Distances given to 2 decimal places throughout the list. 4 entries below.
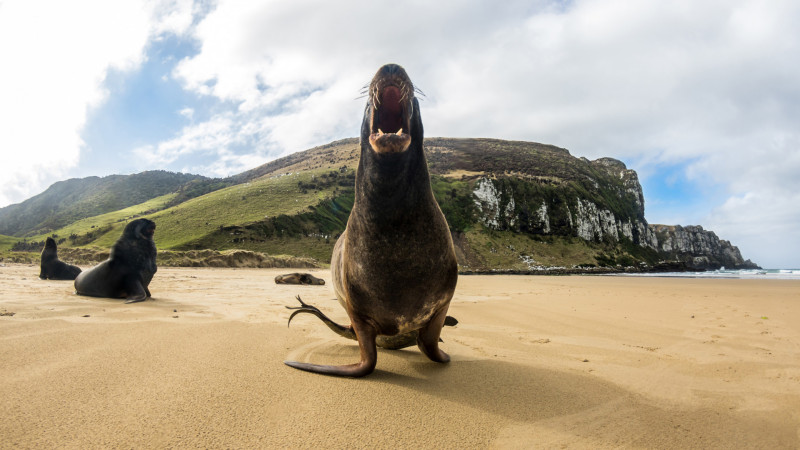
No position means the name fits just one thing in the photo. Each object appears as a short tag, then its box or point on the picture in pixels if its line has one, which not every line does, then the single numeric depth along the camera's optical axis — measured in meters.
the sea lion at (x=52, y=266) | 12.28
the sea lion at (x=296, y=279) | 14.43
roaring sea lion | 2.66
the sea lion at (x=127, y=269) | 7.73
